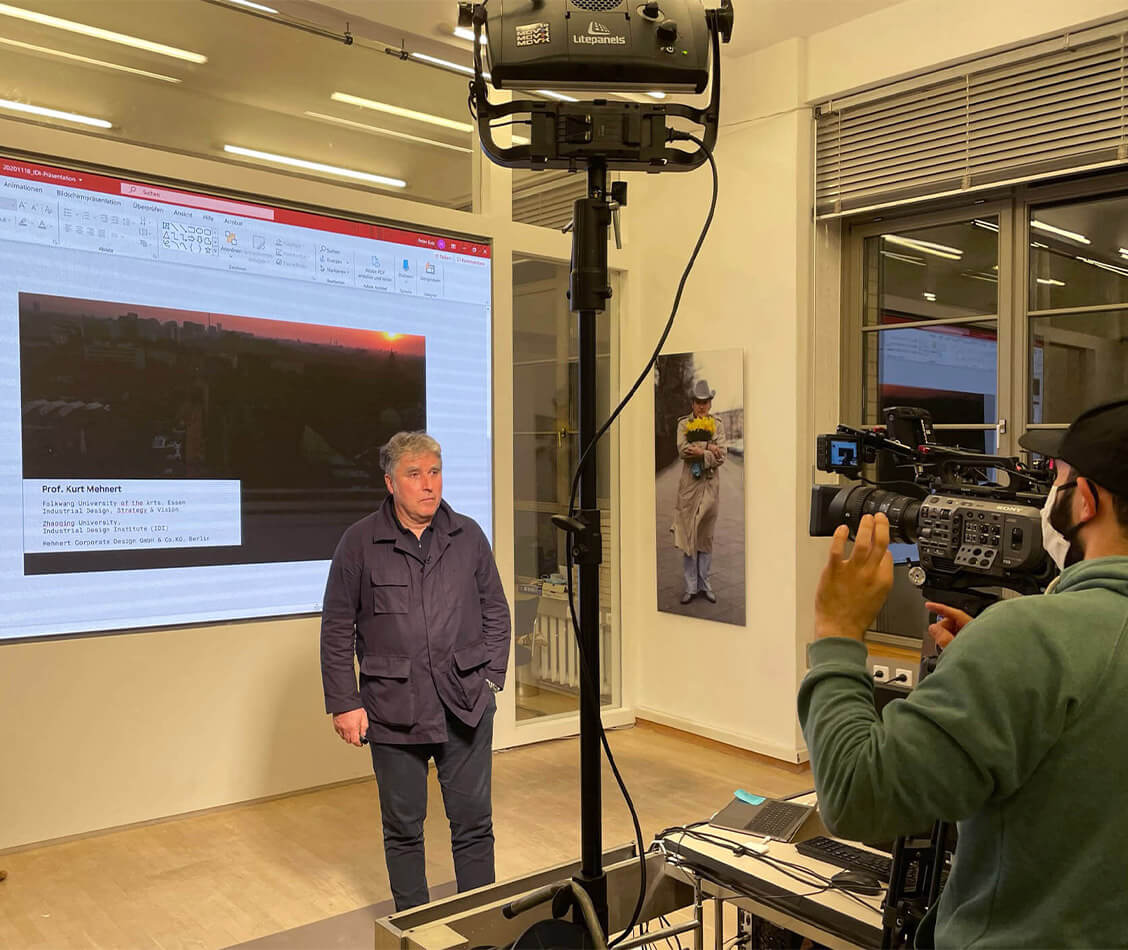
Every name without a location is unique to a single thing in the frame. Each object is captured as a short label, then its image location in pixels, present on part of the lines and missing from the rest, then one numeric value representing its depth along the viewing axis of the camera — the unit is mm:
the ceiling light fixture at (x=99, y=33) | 3430
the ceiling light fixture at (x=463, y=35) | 4150
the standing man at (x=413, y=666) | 2660
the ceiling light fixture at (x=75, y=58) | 3420
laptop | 1819
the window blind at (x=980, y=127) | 3572
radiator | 4855
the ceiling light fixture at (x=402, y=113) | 4191
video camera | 1222
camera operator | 931
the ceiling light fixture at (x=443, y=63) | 4371
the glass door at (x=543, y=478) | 4793
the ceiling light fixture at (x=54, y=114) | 3408
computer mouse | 1591
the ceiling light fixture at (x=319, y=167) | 3925
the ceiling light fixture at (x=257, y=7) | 3875
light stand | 1294
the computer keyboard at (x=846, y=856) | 1672
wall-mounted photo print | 4684
